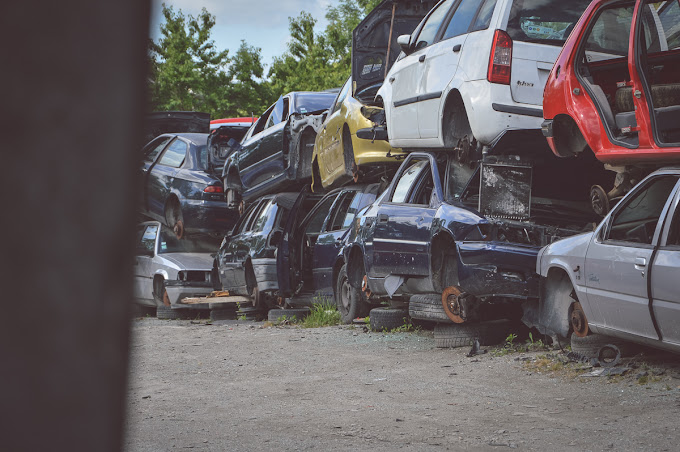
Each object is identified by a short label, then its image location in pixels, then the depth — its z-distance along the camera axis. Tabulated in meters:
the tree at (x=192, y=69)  41.19
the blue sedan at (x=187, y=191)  16.77
